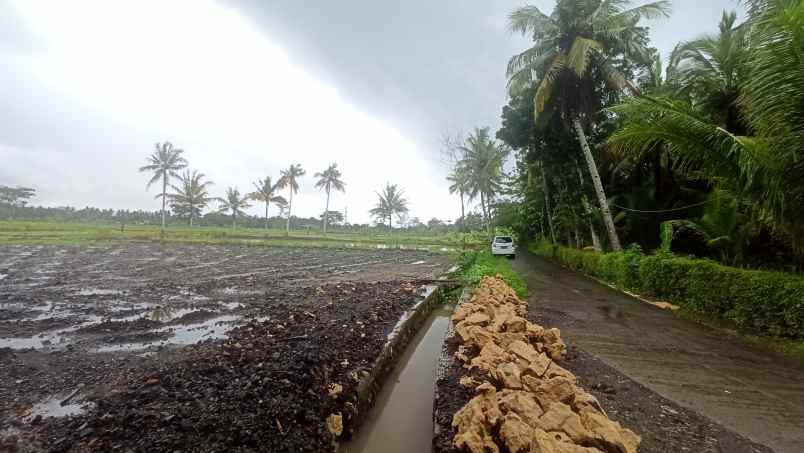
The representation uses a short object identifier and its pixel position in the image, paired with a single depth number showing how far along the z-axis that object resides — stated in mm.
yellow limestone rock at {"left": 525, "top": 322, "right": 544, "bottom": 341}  3693
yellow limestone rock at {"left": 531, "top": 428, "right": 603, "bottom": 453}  1677
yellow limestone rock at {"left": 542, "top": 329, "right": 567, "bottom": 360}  3556
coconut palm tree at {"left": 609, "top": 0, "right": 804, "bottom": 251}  4230
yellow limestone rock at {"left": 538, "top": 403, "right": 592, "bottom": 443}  1797
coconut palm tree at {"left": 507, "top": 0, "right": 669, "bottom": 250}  11328
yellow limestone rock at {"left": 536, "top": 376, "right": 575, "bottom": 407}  2209
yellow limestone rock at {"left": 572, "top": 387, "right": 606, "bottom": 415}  2105
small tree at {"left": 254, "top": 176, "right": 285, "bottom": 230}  50600
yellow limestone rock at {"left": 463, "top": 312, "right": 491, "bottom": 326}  4043
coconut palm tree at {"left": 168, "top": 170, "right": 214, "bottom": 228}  48500
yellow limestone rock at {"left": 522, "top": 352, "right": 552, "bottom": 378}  2608
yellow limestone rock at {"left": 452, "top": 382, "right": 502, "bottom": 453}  1884
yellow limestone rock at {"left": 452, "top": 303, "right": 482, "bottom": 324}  4594
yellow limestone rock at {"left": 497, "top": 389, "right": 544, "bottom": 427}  1974
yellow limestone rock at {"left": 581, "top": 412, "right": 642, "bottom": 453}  1733
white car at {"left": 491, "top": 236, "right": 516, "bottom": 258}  18078
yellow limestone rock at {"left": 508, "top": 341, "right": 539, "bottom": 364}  2825
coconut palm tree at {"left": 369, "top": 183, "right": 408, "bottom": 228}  59331
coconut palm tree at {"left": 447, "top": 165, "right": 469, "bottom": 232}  29297
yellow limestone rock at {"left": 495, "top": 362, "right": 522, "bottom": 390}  2410
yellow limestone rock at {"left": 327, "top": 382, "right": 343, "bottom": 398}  2733
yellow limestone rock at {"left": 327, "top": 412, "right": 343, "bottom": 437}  2477
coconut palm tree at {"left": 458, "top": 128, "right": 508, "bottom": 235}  28281
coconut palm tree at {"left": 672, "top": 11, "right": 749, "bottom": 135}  9430
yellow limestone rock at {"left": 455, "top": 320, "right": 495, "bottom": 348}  3488
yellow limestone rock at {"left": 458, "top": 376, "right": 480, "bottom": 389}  2744
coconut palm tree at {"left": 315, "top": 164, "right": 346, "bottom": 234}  50875
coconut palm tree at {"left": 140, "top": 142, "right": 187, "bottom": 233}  41188
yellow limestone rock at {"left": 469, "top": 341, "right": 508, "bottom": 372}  2891
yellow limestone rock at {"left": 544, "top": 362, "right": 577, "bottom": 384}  2587
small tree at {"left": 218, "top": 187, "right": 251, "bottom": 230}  57875
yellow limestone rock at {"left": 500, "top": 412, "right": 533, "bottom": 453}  1788
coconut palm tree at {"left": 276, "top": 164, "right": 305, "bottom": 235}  48319
